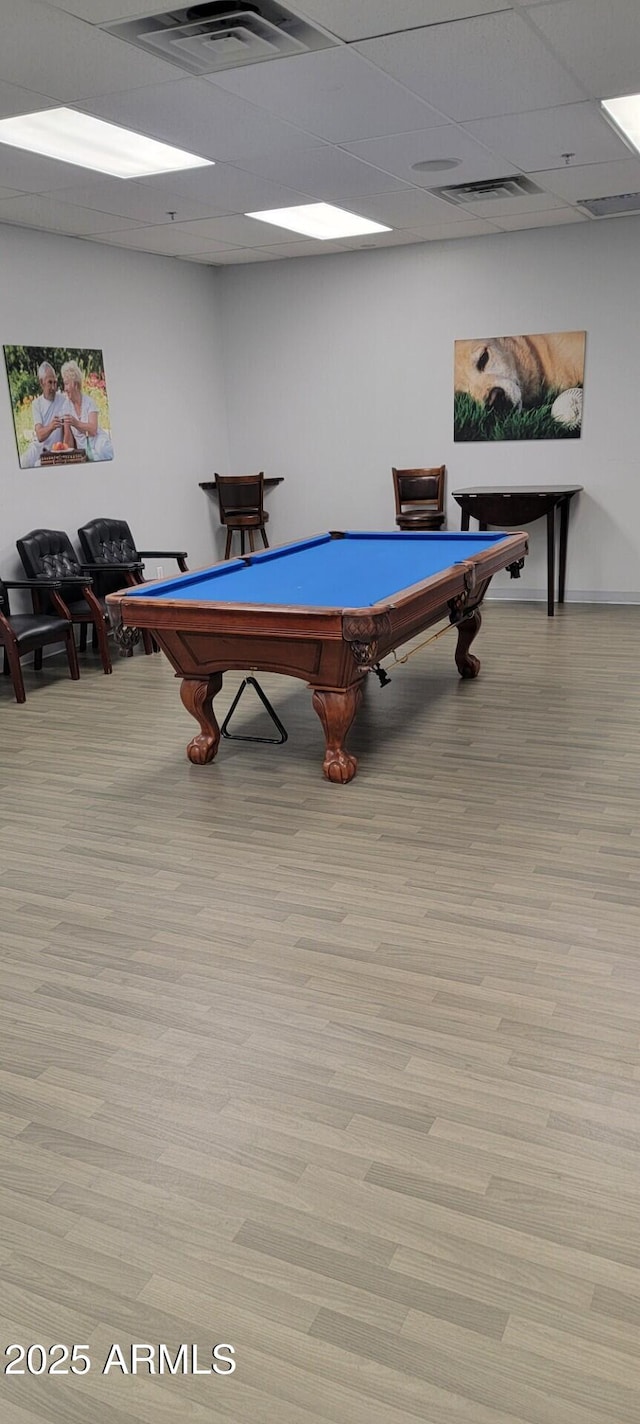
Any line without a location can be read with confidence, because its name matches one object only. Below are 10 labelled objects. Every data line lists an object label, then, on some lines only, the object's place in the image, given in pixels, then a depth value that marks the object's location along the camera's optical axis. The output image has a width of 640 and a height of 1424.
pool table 3.87
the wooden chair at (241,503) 8.44
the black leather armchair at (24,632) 5.59
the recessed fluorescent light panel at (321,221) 6.41
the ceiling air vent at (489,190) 5.73
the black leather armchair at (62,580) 6.15
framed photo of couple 6.45
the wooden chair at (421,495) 7.99
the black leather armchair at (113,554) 6.69
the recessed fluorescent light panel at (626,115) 4.31
